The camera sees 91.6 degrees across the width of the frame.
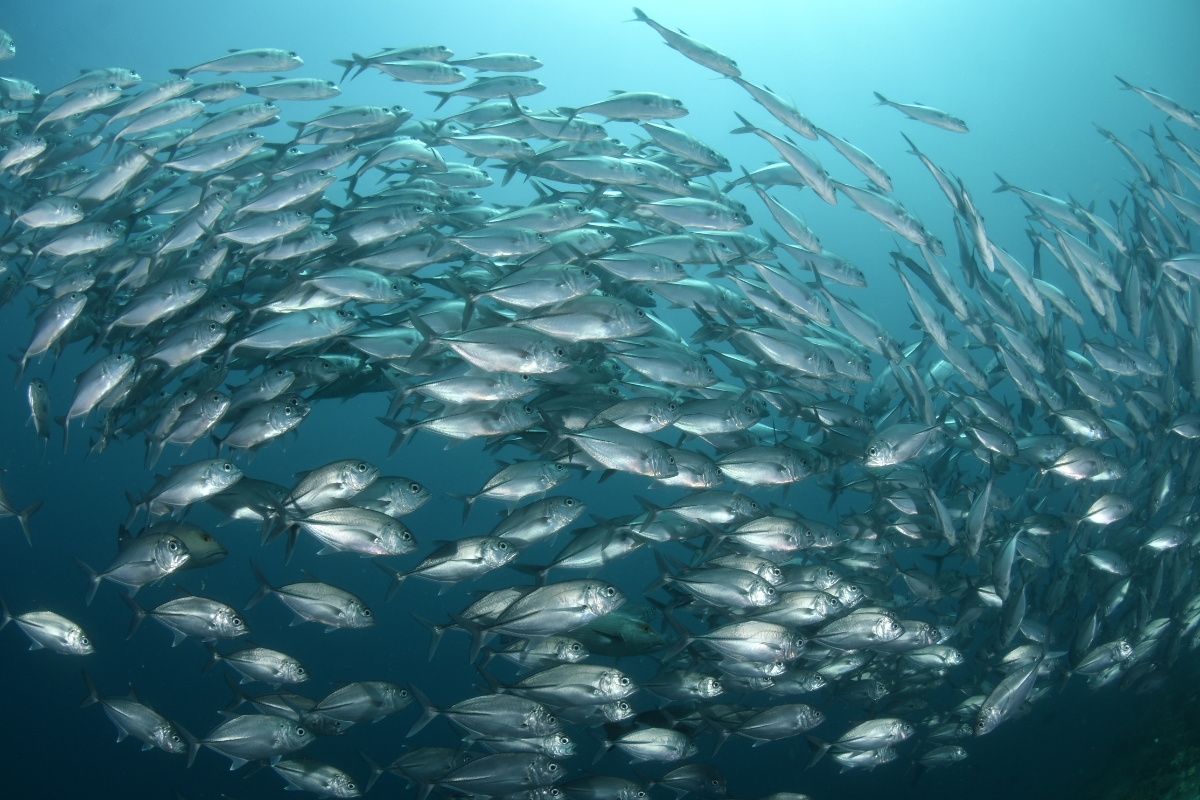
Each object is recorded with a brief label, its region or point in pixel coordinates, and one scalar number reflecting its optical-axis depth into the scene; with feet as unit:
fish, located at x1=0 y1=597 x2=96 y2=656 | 14.19
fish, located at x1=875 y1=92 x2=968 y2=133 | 17.01
